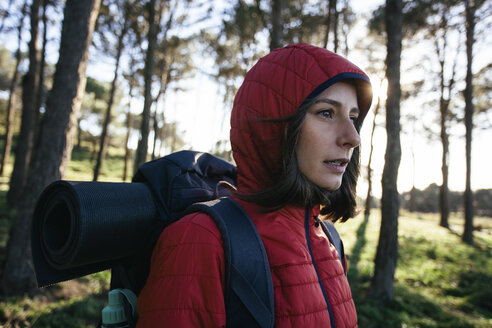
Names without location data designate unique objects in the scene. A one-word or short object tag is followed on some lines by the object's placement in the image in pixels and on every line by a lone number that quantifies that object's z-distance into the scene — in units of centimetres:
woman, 102
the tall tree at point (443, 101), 1362
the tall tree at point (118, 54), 1133
